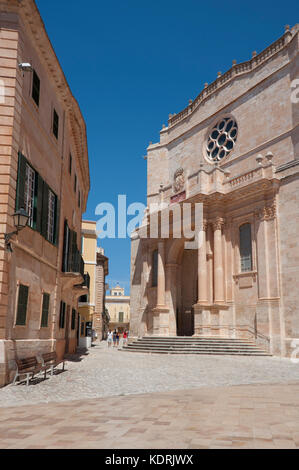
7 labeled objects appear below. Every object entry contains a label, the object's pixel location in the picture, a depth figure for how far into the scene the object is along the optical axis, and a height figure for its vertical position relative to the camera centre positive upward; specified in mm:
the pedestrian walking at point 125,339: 34200 -1534
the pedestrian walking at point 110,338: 33812 -1421
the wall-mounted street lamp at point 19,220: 10577 +2416
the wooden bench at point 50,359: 12352 -1215
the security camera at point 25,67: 11648 +6910
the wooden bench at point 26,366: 10797 -1225
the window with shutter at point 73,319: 23231 +43
